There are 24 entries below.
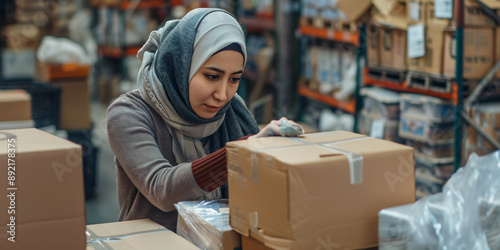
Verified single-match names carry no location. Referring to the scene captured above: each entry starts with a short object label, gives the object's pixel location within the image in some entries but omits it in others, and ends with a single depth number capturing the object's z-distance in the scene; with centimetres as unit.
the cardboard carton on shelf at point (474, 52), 372
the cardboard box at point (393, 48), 436
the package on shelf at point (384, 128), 443
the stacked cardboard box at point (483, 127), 366
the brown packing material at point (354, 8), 457
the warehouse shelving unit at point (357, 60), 491
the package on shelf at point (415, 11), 401
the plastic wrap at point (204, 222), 147
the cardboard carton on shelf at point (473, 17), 365
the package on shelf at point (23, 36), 817
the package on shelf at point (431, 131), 399
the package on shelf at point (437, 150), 401
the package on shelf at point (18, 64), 677
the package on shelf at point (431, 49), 389
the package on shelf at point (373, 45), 468
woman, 181
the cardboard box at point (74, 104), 519
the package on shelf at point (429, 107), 395
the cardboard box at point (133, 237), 151
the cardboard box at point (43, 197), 128
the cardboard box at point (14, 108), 308
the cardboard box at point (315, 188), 125
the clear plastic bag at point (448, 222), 129
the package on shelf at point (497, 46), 378
